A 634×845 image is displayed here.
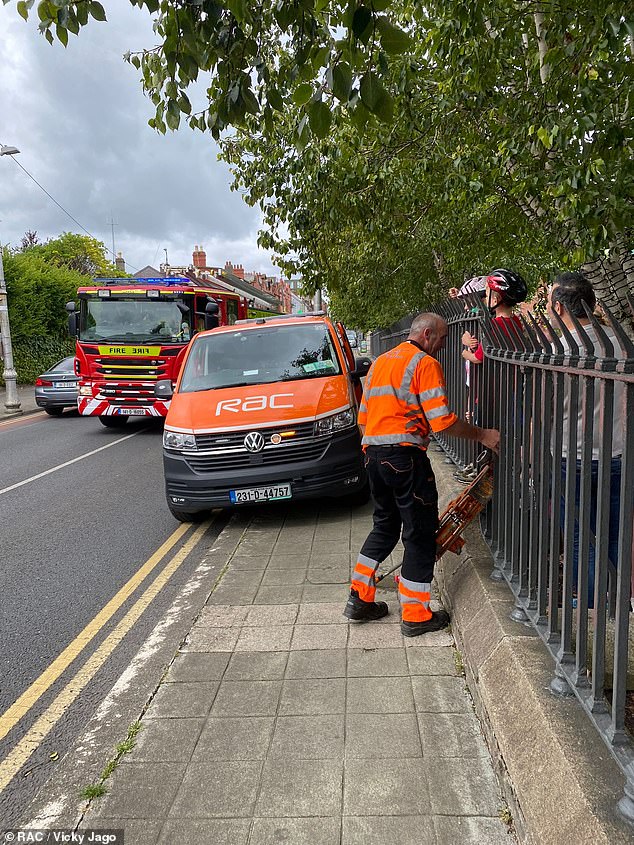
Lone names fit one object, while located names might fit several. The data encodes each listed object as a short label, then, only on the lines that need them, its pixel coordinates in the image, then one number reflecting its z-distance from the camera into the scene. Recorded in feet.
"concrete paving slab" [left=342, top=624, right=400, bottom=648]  12.75
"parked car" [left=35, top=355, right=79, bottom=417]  59.36
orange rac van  20.97
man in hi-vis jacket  12.66
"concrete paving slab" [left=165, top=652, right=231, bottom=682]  11.79
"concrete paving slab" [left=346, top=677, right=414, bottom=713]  10.50
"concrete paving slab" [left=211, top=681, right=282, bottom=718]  10.59
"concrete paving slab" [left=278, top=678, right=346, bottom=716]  10.53
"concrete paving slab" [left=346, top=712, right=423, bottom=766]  9.34
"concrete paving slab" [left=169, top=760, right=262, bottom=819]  8.36
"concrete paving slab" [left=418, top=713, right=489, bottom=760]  9.36
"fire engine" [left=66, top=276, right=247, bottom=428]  46.50
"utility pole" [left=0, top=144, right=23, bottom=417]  64.80
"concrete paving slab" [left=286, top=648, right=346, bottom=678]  11.68
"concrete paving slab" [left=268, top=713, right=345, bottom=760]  9.41
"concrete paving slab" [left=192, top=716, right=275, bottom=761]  9.50
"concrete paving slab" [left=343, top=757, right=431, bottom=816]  8.21
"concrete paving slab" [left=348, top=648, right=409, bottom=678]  11.61
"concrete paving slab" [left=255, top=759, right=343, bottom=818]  8.29
